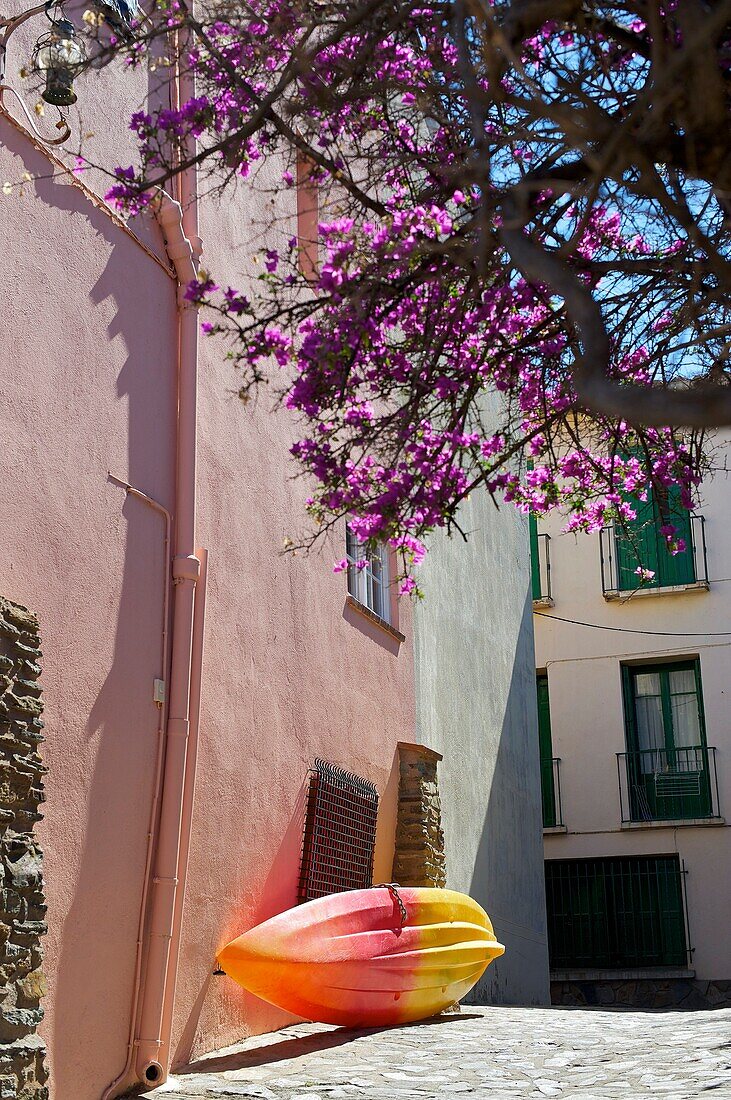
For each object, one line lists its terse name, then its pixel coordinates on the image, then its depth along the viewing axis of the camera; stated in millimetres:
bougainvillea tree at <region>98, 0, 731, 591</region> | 4383
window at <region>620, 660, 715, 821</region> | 18766
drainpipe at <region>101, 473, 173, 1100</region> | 7152
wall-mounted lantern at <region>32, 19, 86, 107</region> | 6840
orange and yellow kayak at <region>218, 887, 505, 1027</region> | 8383
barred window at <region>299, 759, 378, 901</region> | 9945
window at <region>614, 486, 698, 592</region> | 19672
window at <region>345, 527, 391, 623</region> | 11938
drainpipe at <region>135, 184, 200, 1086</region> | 7297
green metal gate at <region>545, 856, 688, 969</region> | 18266
